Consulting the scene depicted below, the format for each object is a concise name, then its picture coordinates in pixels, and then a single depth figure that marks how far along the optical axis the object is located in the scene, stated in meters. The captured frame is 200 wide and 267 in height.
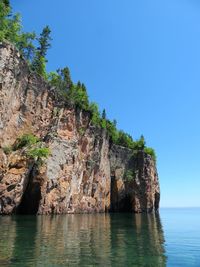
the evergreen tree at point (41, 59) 42.26
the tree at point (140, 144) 67.91
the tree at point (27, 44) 40.83
